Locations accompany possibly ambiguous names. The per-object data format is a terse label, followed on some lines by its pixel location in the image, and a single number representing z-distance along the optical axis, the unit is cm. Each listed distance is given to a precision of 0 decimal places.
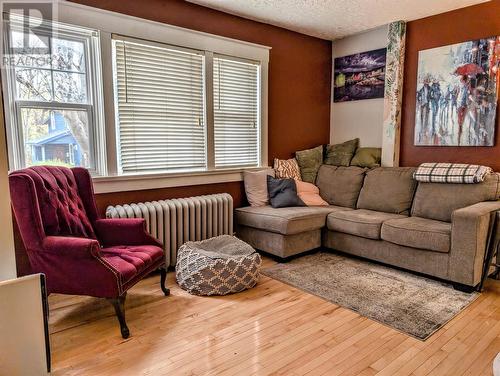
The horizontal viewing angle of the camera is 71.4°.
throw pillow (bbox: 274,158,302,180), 413
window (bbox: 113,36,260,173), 312
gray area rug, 236
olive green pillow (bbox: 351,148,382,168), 418
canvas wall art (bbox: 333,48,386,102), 422
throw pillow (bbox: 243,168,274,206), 389
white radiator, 303
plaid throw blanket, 316
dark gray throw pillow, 377
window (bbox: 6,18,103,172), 258
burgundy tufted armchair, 209
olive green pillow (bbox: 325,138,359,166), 438
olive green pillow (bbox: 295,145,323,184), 438
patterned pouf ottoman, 271
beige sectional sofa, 274
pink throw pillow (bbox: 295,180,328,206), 399
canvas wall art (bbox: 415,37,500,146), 338
